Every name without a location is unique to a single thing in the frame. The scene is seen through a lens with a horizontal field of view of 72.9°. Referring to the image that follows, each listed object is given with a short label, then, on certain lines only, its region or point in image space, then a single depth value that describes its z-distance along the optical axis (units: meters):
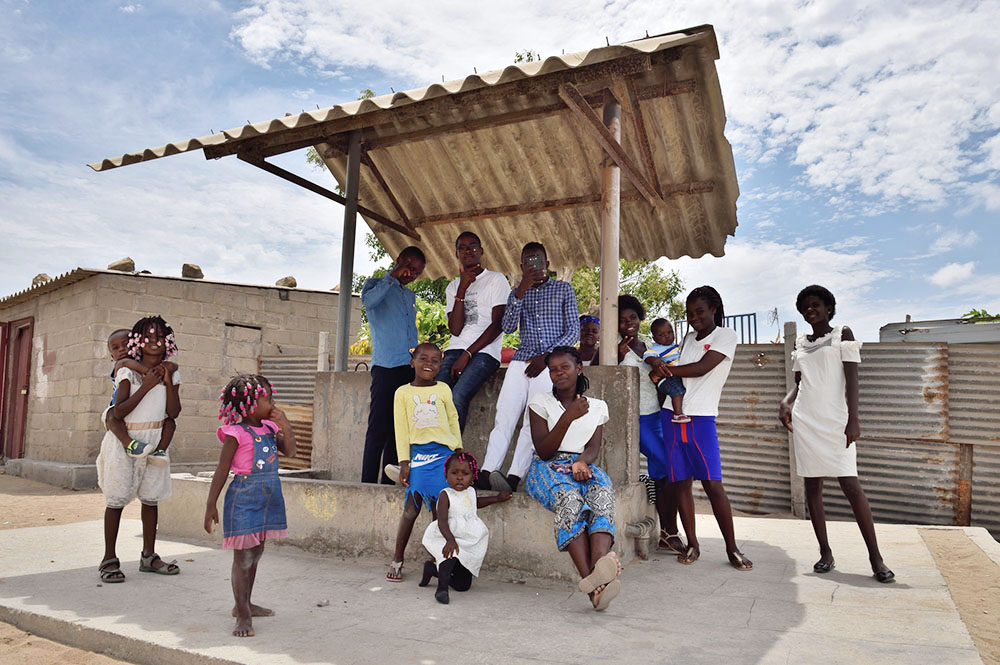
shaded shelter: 4.57
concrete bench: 4.22
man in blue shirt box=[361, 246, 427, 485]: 5.04
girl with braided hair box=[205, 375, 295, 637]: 3.25
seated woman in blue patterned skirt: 3.65
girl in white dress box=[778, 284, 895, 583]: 4.22
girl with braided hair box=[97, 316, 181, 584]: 4.22
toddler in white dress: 3.86
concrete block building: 11.20
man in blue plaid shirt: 4.50
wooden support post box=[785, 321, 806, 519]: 7.51
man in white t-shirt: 4.78
